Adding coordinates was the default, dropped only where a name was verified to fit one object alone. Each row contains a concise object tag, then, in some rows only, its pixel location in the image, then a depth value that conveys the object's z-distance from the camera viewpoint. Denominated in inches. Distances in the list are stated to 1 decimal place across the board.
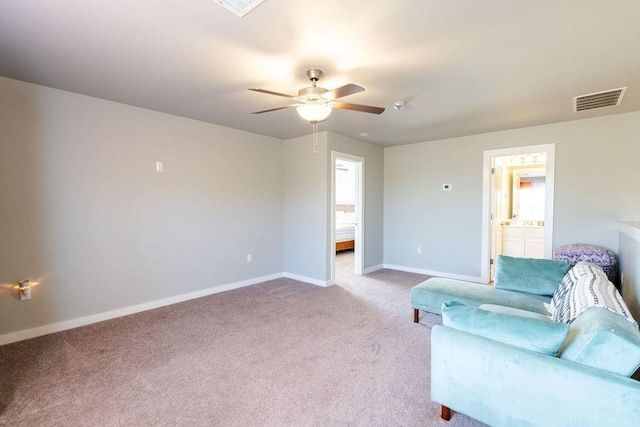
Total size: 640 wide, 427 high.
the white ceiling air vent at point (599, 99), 118.4
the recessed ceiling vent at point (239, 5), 66.1
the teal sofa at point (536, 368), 48.8
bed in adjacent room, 292.4
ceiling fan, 93.7
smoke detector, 129.0
